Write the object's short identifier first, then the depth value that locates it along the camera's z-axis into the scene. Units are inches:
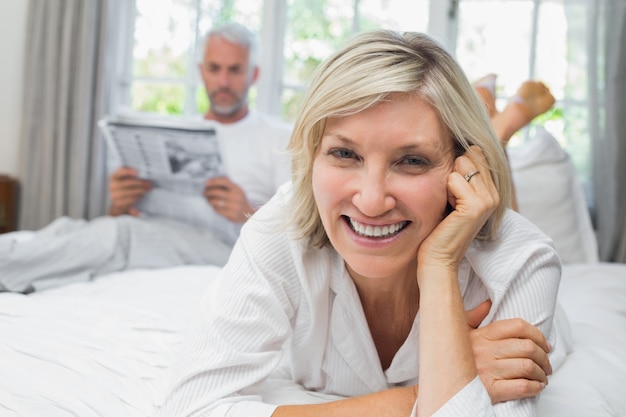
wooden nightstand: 144.6
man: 90.3
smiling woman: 45.9
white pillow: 109.1
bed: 50.6
